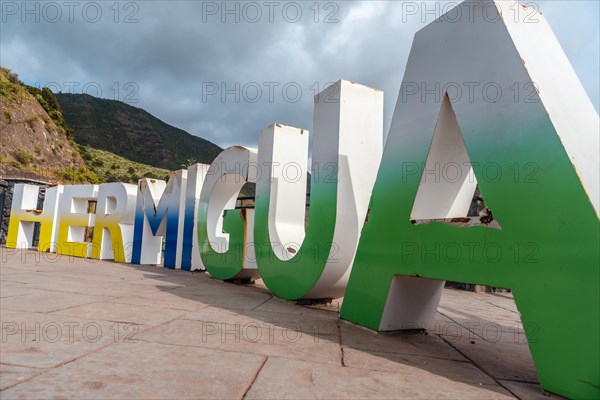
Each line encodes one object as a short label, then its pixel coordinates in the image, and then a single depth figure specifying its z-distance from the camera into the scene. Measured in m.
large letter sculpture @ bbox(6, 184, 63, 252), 12.85
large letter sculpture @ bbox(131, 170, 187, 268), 9.73
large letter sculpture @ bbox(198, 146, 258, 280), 7.00
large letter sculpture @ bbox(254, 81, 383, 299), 4.68
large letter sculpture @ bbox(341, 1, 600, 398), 2.36
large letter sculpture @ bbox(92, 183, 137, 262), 11.09
